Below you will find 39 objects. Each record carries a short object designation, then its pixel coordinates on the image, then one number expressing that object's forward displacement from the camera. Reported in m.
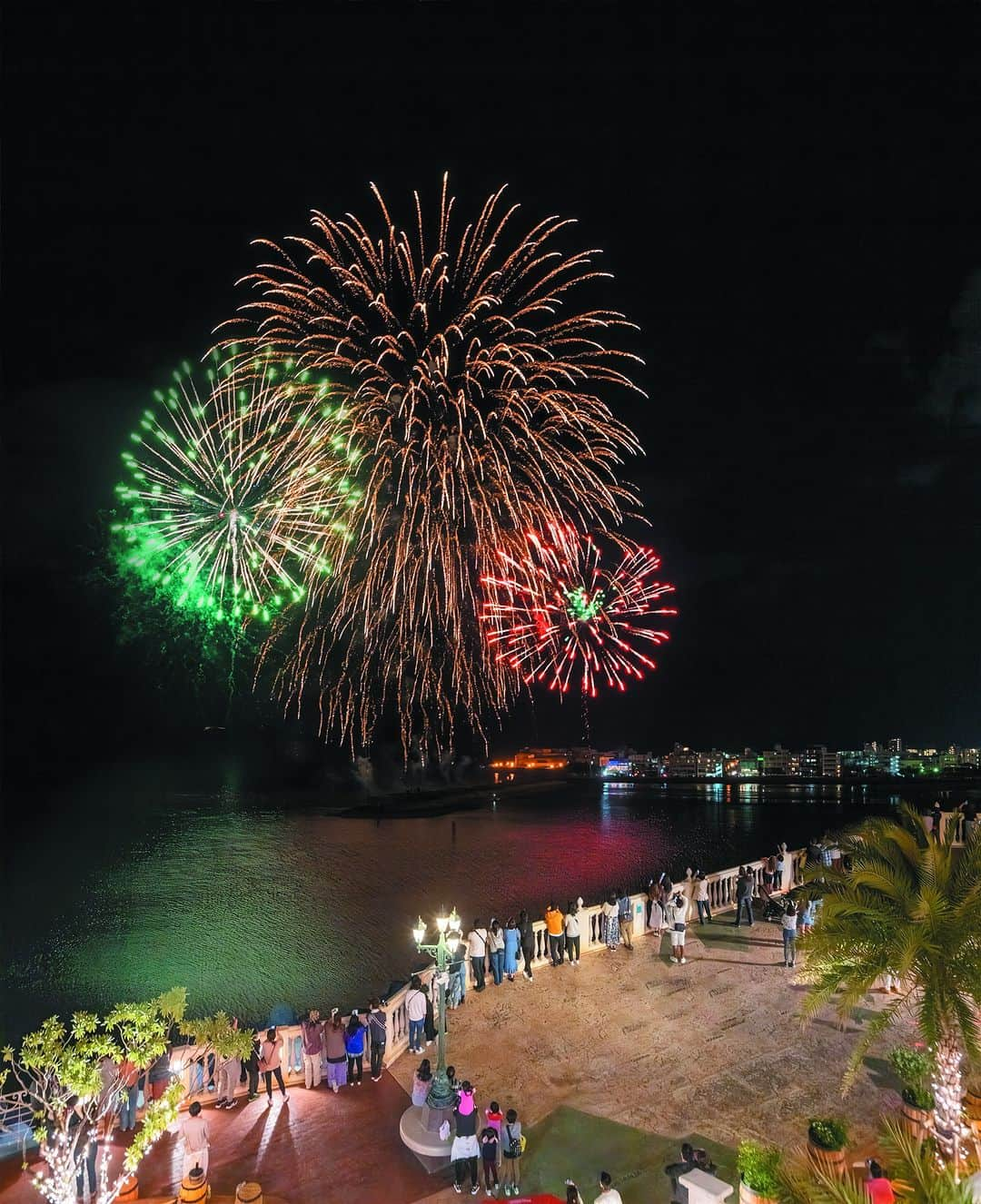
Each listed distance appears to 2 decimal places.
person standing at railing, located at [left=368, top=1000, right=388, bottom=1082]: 11.52
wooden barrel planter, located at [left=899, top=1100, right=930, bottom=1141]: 8.95
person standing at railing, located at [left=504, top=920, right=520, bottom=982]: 14.08
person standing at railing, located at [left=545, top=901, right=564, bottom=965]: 14.77
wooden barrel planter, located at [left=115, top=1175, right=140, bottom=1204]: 8.86
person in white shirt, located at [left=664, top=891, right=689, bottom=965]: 14.62
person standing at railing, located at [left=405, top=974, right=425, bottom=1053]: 11.99
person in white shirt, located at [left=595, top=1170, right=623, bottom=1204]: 7.55
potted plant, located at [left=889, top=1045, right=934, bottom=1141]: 9.12
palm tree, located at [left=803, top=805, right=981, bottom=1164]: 8.35
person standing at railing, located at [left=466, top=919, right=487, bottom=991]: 13.80
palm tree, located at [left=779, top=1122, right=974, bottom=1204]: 5.18
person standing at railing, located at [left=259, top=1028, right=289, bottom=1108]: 10.92
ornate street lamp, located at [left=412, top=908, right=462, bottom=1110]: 9.71
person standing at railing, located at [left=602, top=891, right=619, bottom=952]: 15.49
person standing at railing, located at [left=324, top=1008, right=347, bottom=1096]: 11.14
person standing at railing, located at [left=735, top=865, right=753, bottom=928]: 16.97
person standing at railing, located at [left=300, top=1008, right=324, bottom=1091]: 11.24
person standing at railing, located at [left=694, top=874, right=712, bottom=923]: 17.06
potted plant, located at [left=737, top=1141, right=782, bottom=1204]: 7.44
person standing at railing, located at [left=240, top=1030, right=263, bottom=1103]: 10.99
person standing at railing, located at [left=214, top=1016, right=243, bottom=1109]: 10.81
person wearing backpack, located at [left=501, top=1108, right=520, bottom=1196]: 8.78
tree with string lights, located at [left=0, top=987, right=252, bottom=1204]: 8.09
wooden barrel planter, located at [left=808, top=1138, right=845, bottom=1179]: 8.04
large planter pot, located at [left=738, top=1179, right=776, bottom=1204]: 7.55
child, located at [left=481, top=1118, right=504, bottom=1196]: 8.80
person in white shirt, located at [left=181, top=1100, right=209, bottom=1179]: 8.81
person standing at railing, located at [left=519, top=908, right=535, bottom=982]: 14.30
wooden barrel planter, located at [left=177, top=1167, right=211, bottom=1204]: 8.48
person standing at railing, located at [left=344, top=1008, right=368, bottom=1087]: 11.25
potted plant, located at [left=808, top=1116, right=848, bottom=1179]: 8.12
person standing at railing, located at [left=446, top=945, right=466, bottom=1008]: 13.12
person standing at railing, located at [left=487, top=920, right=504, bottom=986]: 13.91
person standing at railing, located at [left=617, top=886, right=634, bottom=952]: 15.66
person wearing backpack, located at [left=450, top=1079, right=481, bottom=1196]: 8.98
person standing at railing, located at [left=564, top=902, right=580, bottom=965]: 14.94
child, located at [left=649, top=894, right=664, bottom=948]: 16.14
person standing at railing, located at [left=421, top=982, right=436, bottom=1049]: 12.32
